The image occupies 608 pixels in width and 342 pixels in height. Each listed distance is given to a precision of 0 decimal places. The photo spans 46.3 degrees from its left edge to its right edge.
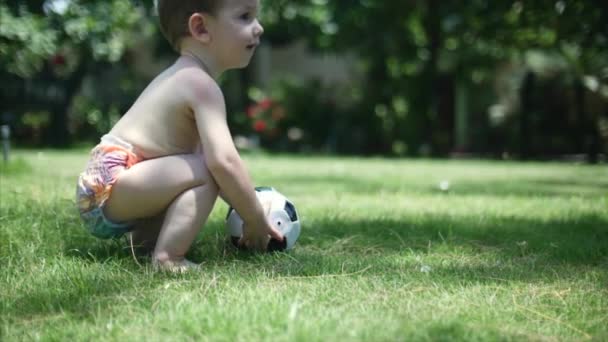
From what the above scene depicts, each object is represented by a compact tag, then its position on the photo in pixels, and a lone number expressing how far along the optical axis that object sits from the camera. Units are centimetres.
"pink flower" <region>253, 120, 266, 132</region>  1606
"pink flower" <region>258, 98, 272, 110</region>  1628
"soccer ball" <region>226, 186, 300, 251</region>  294
